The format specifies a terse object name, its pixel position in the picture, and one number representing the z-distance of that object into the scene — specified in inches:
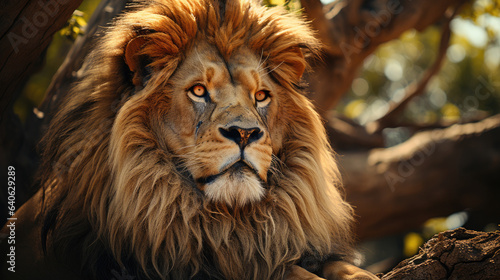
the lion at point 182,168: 241.0
